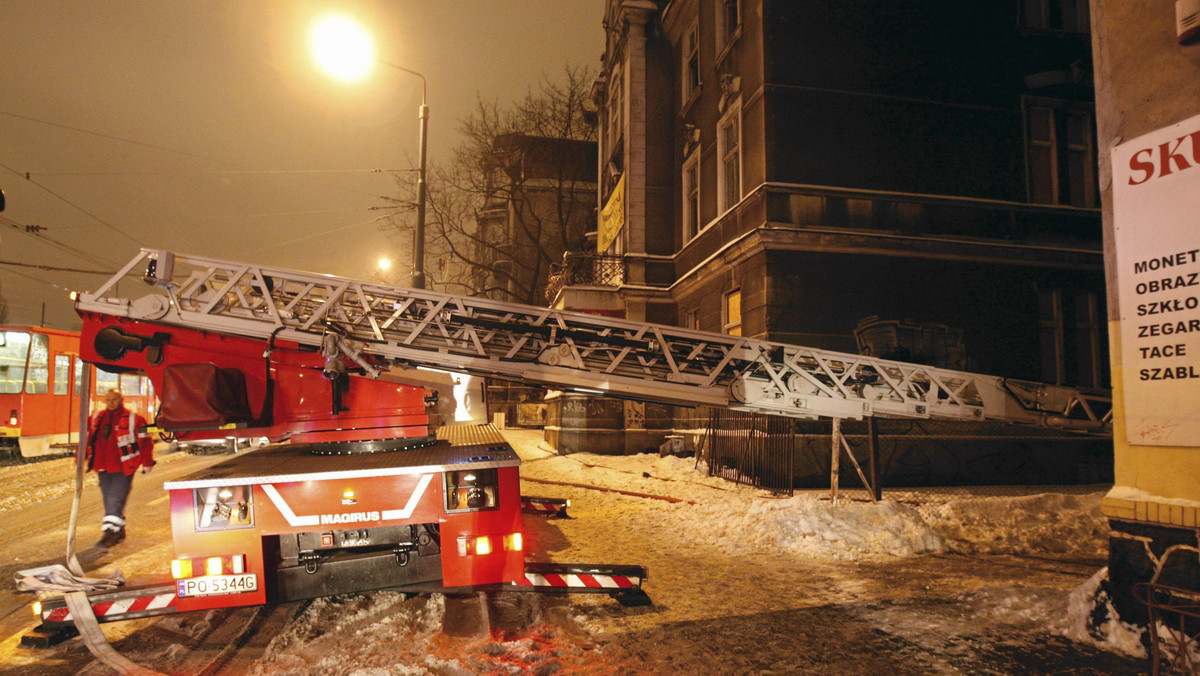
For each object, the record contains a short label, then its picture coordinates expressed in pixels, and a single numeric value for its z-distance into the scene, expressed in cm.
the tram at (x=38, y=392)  1689
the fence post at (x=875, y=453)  936
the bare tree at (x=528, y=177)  3095
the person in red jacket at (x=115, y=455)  796
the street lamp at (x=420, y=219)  1678
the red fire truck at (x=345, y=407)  465
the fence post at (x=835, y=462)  869
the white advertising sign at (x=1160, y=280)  416
